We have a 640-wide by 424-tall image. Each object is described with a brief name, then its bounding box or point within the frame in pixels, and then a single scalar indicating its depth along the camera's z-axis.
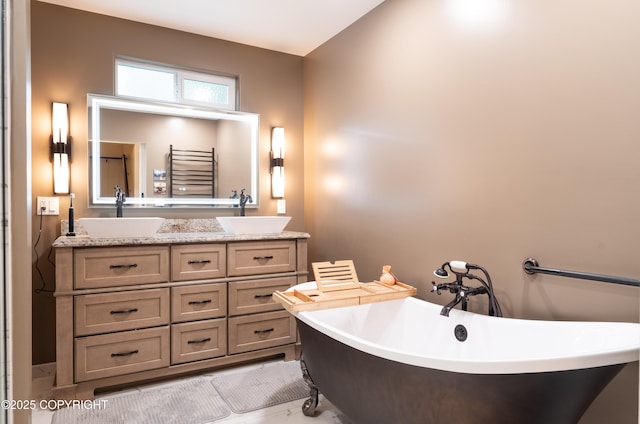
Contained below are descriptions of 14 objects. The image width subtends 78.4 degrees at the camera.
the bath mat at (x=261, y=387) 2.38
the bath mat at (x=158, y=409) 2.18
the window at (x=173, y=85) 3.07
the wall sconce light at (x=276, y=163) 3.62
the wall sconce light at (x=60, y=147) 2.73
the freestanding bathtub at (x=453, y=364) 1.22
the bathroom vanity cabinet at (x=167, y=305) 2.33
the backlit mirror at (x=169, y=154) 2.95
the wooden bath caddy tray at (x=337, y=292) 2.10
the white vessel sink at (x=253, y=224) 2.96
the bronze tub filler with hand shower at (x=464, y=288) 1.94
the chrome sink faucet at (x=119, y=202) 2.90
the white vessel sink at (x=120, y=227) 2.45
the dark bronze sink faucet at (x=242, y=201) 3.40
